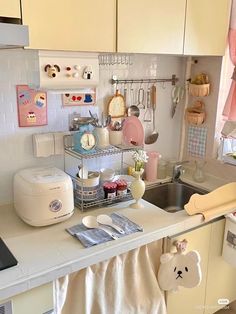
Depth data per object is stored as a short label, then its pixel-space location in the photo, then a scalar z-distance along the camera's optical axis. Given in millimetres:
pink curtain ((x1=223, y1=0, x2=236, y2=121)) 1856
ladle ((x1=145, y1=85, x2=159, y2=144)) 2117
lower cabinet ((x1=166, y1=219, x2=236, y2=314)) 1620
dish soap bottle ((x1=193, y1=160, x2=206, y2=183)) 2115
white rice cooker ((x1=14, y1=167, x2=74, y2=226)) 1391
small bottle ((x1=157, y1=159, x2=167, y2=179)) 2154
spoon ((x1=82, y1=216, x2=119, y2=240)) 1422
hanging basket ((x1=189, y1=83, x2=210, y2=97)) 2025
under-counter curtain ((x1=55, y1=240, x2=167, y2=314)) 1329
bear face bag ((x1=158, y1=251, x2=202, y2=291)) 1479
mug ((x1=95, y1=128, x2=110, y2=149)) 1678
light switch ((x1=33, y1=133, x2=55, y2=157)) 1641
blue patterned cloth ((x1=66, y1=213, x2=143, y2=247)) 1321
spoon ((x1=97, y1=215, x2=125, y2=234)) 1420
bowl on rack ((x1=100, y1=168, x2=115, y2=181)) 1758
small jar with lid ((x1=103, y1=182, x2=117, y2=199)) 1673
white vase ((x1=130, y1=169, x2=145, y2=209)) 1630
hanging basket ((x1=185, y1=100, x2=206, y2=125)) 2112
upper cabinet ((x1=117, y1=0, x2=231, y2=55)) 1443
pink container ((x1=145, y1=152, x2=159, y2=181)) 2076
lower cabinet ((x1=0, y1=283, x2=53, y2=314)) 1109
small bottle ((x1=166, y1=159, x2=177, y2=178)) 2170
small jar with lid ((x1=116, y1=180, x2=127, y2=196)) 1707
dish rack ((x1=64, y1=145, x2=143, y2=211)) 1621
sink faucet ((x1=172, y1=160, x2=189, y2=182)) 2119
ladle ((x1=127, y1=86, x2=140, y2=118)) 1977
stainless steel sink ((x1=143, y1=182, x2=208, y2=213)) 2061
